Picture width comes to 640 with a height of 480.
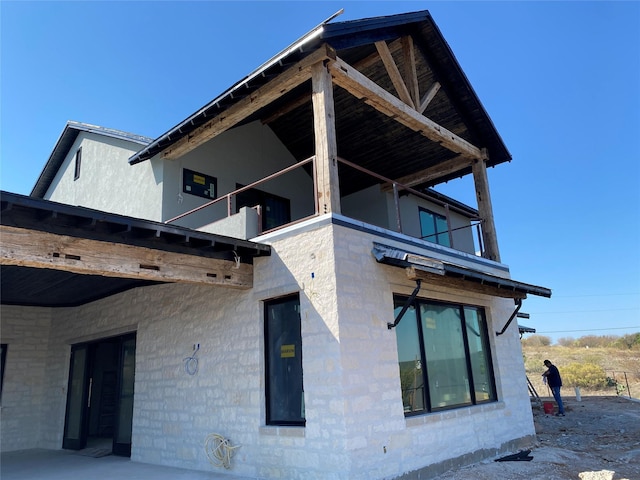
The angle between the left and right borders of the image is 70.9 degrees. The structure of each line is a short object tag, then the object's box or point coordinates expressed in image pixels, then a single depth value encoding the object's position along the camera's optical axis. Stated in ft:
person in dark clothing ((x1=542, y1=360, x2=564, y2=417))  43.60
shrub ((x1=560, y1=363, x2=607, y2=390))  73.77
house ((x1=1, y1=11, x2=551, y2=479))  17.89
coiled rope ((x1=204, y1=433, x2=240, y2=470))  20.68
